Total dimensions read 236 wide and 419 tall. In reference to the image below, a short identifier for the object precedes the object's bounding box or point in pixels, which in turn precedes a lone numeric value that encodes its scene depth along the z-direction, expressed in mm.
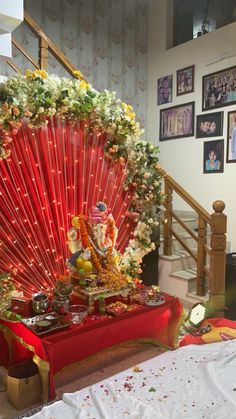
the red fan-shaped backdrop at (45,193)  2777
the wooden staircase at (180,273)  3957
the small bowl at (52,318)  2444
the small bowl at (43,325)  2361
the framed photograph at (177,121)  5207
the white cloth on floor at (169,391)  2119
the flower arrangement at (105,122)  2635
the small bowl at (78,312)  2537
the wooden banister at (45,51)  3562
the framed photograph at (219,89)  4625
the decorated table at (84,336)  2268
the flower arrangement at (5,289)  2617
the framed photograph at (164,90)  5570
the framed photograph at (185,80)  5176
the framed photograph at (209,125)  4777
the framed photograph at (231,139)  4613
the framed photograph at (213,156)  4785
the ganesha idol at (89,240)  2920
